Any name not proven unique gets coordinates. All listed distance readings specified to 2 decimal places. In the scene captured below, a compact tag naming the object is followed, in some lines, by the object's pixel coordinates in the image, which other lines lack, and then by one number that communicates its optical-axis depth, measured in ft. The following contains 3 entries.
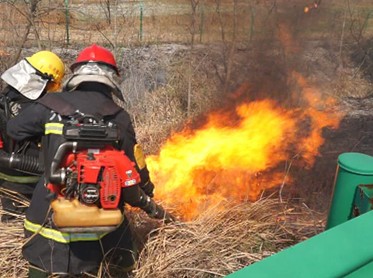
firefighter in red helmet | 9.01
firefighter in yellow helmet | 11.66
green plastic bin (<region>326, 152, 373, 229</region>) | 9.51
